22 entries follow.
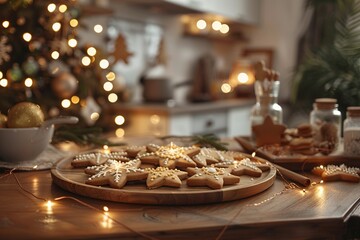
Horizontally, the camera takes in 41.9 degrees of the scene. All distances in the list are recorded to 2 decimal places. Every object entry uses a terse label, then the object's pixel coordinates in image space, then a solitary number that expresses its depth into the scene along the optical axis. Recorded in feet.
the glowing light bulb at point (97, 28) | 7.11
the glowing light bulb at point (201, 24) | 13.47
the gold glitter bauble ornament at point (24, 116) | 3.70
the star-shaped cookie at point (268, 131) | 4.25
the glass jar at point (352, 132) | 3.94
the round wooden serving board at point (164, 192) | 2.70
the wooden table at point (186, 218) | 2.28
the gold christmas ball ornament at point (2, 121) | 3.76
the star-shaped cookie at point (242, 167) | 3.22
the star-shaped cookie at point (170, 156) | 3.30
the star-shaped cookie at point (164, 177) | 2.84
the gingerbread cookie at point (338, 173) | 3.45
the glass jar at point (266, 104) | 4.62
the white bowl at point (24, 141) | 3.66
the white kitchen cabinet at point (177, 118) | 9.48
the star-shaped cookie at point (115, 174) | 2.86
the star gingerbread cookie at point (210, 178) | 2.86
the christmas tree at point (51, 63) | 6.32
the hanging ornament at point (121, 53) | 8.65
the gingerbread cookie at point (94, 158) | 3.40
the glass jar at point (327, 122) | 4.24
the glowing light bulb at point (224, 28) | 14.47
